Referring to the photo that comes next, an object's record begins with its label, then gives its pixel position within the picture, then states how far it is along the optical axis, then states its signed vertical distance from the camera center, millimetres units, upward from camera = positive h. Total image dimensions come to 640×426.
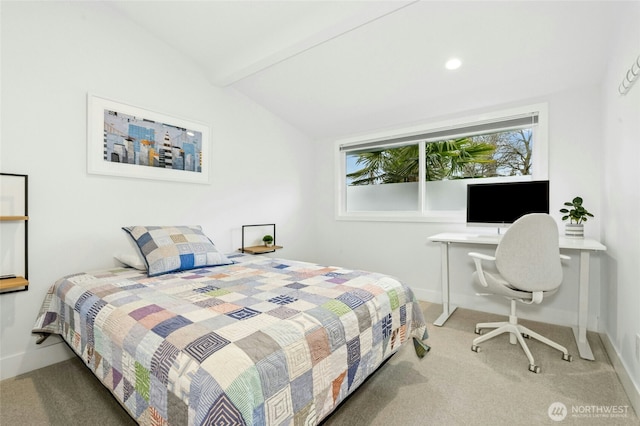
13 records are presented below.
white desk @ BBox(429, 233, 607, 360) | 2211 -339
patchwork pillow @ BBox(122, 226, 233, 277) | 2121 -285
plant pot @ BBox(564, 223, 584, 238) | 2461 -135
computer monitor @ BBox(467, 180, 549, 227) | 2617 +108
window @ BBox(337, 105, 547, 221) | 2994 +575
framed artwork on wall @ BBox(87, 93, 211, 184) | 2357 +582
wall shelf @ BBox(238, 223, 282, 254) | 3340 -423
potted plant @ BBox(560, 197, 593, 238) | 2467 -32
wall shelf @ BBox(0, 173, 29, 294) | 1853 -60
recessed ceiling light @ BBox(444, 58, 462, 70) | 2523 +1262
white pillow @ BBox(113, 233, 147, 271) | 2211 -359
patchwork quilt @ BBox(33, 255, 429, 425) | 954 -509
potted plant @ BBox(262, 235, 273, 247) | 3559 -336
